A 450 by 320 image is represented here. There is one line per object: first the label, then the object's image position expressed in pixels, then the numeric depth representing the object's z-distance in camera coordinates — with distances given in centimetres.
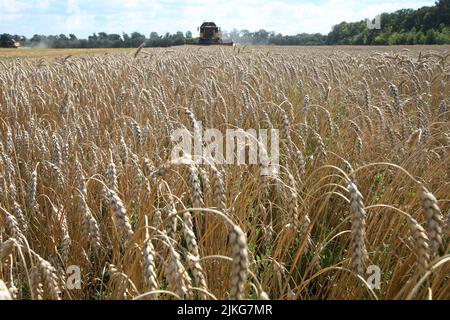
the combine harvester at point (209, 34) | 3403
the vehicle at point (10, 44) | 3862
